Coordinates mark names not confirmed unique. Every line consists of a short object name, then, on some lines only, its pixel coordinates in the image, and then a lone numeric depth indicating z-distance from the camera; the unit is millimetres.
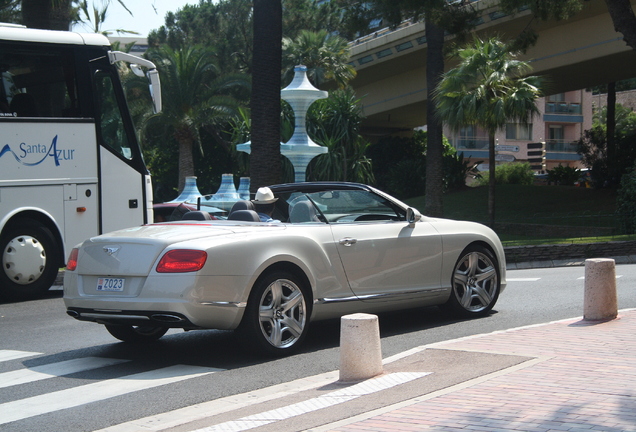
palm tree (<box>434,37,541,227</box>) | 27266
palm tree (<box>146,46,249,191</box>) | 39719
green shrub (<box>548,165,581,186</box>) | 50219
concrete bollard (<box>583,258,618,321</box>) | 8422
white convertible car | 6910
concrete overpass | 34312
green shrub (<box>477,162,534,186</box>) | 52781
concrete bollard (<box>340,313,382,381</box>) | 6160
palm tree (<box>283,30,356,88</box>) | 45125
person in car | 8344
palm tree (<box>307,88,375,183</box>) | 40562
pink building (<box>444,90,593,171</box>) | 80250
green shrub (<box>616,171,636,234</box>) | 24953
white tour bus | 12164
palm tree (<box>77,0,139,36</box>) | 43641
